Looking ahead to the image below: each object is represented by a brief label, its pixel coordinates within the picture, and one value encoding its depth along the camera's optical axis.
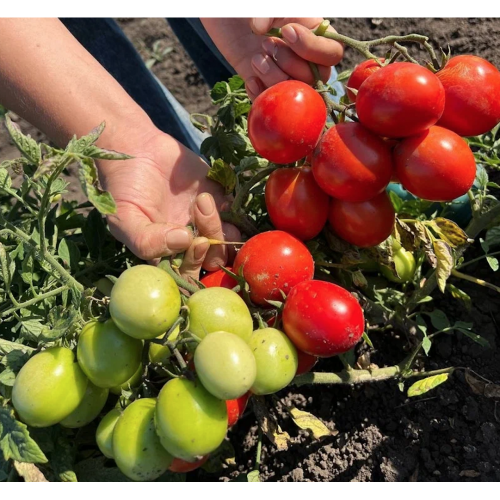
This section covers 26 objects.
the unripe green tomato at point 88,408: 0.34
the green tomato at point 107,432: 0.33
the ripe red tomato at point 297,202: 0.36
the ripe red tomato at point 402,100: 0.30
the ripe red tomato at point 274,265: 0.34
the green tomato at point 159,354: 0.33
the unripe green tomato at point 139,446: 0.30
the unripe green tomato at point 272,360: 0.31
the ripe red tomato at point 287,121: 0.33
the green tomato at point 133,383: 0.34
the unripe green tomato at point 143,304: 0.29
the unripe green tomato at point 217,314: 0.30
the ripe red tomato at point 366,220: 0.35
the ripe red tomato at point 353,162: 0.32
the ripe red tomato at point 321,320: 0.32
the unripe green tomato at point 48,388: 0.30
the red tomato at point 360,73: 0.37
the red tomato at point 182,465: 0.34
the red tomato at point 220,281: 0.38
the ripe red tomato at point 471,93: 0.32
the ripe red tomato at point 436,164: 0.31
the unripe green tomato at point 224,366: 0.27
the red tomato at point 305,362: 0.35
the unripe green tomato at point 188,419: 0.28
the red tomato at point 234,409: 0.34
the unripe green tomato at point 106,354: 0.30
